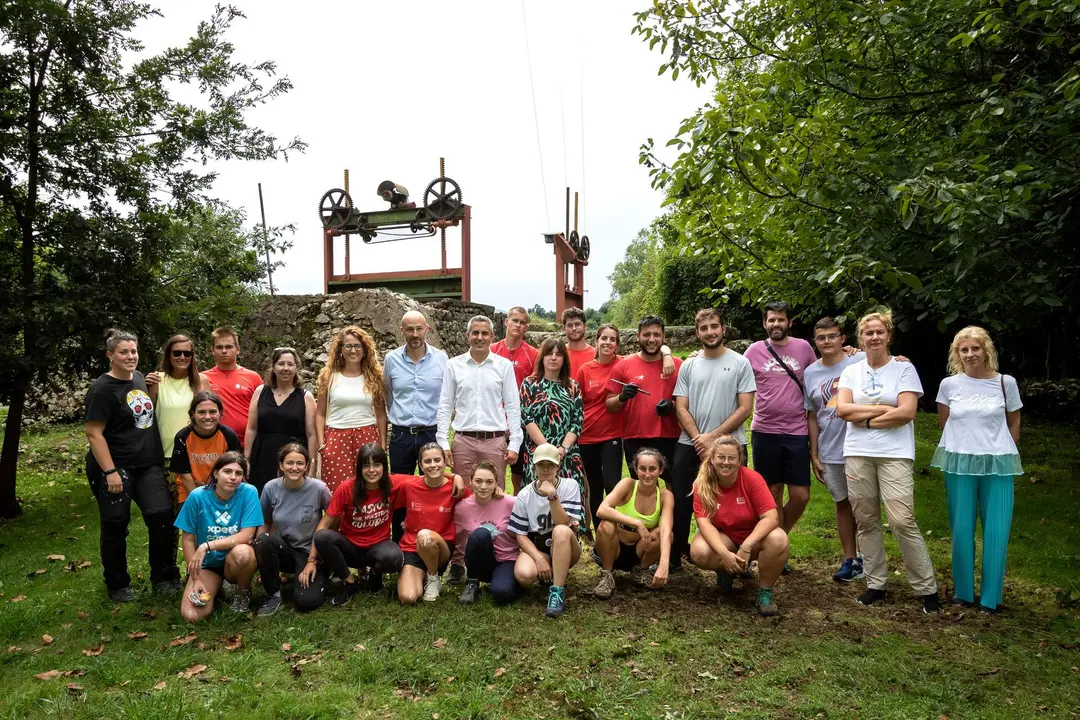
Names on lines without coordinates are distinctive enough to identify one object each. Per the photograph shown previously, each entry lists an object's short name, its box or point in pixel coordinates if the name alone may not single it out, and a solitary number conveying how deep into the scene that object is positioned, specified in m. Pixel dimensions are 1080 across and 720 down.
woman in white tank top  4.89
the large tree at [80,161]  6.68
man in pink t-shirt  4.90
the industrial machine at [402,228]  12.66
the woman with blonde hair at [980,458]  4.18
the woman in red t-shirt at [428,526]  4.45
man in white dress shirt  4.86
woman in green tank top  4.47
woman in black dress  4.82
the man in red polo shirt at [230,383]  5.13
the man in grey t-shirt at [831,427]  4.82
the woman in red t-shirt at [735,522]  4.20
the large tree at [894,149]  4.65
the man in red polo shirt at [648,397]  4.95
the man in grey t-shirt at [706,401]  4.71
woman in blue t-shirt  4.23
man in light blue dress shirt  5.03
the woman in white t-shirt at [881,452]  4.21
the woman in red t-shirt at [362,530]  4.45
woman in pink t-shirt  4.37
